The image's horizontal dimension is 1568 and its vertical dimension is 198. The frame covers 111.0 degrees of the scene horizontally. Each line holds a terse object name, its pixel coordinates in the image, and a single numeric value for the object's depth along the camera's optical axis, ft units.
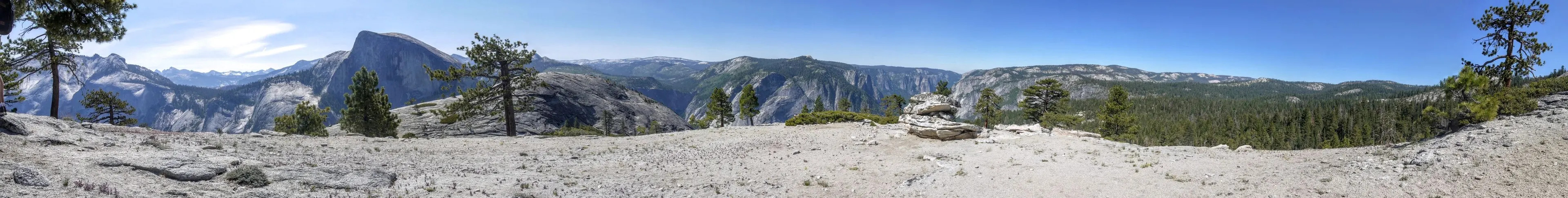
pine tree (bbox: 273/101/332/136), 139.64
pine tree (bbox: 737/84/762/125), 203.43
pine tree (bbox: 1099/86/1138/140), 136.77
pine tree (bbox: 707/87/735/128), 197.98
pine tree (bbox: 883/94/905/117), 203.31
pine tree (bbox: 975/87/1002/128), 148.77
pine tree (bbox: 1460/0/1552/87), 65.87
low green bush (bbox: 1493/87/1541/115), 62.44
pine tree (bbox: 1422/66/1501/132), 62.80
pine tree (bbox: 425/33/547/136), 98.48
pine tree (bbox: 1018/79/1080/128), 149.48
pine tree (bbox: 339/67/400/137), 134.21
